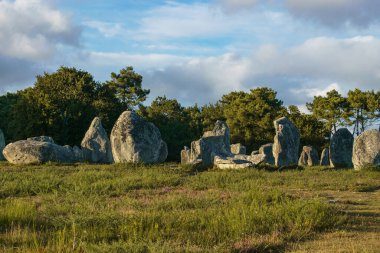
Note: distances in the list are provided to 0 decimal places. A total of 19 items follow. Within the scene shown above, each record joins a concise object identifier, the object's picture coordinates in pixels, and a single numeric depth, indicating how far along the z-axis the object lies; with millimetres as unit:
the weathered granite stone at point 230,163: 27750
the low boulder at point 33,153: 30000
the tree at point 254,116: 62625
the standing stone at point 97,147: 34531
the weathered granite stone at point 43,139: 35656
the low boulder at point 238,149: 46031
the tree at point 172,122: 55375
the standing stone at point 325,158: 42156
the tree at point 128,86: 70438
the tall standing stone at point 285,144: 35453
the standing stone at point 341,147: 36531
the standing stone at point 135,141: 30156
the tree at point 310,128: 60969
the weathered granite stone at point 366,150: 30641
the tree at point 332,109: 64812
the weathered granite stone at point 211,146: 35784
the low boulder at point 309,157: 42594
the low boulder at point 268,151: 43028
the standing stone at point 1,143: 37309
